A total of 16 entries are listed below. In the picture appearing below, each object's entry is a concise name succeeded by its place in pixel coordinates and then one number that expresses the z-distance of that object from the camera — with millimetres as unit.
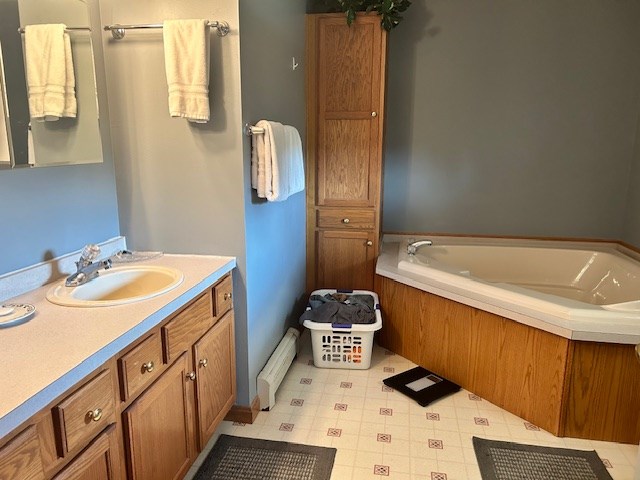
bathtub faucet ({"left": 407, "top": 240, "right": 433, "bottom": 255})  3098
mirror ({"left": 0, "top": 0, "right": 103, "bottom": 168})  1562
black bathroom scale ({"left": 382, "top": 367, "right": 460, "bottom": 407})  2504
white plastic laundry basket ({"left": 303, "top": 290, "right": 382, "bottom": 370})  2736
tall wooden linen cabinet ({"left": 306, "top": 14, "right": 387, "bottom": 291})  3055
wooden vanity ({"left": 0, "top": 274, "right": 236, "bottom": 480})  1071
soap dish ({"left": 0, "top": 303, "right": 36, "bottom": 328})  1331
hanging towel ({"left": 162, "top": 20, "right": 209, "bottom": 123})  1833
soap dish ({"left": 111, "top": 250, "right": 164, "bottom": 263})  1992
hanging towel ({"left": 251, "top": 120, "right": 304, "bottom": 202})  2104
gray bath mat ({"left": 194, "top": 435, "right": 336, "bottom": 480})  1937
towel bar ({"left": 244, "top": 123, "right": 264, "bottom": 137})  2057
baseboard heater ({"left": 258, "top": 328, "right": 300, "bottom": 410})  2348
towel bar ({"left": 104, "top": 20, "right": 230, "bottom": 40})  1875
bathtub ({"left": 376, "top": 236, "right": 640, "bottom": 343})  2092
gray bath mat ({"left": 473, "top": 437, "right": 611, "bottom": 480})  1951
